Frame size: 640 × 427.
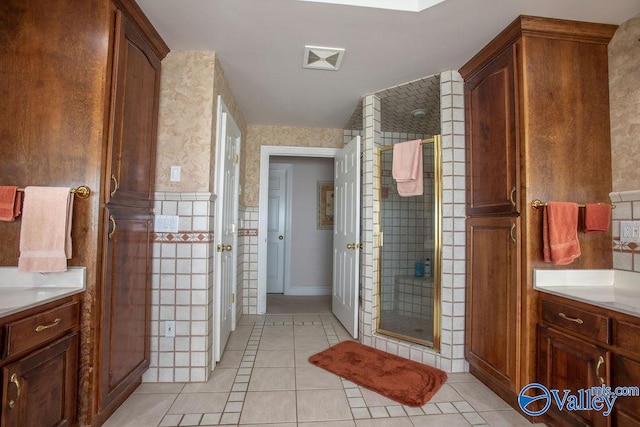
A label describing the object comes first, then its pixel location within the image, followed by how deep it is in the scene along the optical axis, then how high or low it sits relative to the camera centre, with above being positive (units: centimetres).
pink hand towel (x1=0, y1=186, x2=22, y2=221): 133 +8
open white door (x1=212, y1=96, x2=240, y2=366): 231 -2
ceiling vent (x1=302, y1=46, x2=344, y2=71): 209 +118
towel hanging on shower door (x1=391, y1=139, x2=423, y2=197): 258 +50
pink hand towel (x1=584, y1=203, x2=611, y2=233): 165 +6
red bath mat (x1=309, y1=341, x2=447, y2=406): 194 -103
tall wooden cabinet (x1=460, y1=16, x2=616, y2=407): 171 +45
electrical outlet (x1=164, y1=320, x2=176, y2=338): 204 -69
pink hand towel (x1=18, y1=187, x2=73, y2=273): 134 -4
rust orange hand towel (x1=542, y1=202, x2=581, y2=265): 162 -3
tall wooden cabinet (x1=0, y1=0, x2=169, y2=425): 144 +45
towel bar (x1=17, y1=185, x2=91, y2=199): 143 +14
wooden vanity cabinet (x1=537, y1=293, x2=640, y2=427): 124 -57
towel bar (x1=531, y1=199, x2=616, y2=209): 167 +13
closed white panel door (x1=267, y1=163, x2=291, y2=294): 489 +2
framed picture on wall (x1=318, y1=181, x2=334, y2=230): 489 +29
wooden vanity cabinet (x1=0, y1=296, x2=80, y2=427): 106 -55
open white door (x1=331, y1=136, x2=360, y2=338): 288 -12
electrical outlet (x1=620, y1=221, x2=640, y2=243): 162 -1
